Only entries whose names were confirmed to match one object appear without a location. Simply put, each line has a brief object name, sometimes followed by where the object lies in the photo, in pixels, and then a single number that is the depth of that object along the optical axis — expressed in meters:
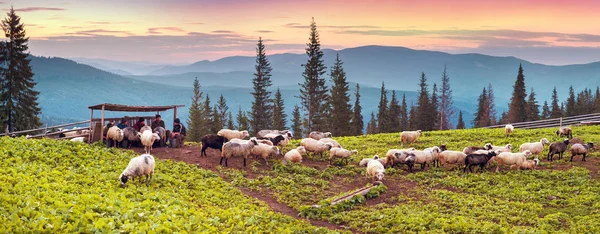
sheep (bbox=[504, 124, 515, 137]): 36.46
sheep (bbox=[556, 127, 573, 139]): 35.06
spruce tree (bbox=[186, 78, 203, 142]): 84.38
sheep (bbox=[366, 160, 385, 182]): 23.16
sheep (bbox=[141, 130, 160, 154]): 25.66
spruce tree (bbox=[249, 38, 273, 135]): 76.44
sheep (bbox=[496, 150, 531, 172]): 24.66
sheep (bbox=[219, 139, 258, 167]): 24.78
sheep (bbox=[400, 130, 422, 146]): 34.41
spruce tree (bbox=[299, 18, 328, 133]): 72.44
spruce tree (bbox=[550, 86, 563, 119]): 100.35
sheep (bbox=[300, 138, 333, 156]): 29.06
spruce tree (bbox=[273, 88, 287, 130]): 92.68
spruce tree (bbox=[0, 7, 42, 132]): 51.91
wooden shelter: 26.47
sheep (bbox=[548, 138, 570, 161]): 26.80
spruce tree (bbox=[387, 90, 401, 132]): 93.62
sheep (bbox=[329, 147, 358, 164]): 27.52
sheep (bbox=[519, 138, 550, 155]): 27.81
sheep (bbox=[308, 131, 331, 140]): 36.66
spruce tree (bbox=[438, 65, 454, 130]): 98.19
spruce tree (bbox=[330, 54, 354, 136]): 77.94
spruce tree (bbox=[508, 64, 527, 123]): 82.44
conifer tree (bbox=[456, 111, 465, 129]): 105.45
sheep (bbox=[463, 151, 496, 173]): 24.72
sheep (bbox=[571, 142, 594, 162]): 25.88
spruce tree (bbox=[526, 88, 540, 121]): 91.88
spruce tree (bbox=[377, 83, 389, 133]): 92.06
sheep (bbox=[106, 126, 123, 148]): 26.25
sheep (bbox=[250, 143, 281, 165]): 26.00
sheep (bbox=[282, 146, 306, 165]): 26.53
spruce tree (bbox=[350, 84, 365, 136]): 82.34
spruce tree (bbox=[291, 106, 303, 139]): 93.53
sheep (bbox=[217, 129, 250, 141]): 32.28
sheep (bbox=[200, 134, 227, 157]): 26.64
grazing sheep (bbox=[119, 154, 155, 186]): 18.03
